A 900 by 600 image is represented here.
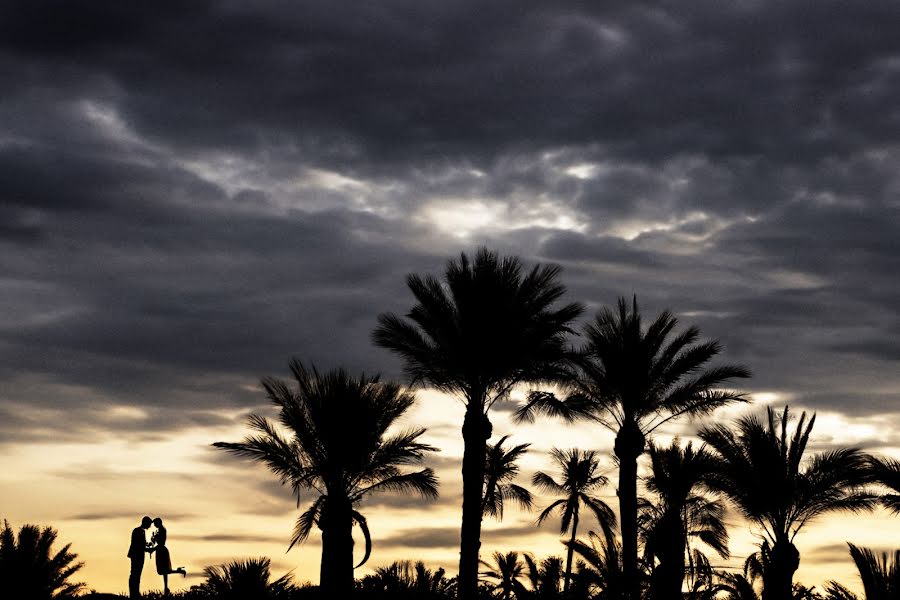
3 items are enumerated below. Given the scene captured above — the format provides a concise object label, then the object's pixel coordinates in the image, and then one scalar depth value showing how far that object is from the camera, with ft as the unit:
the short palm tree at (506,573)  73.05
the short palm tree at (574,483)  154.92
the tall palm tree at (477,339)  104.37
